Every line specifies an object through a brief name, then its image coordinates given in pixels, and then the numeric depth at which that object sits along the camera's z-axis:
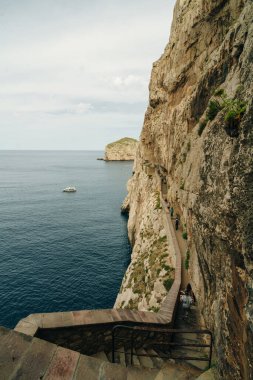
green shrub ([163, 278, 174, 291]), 18.75
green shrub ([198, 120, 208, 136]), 15.89
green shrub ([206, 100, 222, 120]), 11.53
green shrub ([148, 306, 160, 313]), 17.95
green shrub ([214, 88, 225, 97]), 13.28
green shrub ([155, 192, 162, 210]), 36.93
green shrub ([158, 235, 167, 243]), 27.51
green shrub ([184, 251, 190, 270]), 19.08
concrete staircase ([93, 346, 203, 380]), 7.97
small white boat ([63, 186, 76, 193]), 93.75
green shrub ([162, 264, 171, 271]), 21.20
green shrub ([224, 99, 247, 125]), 7.70
